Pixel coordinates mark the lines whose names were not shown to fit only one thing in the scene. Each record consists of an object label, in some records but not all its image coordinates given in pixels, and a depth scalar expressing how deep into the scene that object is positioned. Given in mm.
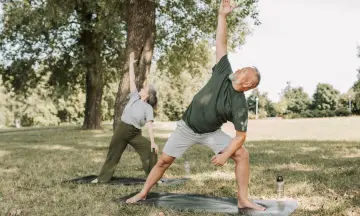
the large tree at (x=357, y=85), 48616
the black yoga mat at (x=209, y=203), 5688
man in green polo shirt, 5238
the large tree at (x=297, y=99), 118750
